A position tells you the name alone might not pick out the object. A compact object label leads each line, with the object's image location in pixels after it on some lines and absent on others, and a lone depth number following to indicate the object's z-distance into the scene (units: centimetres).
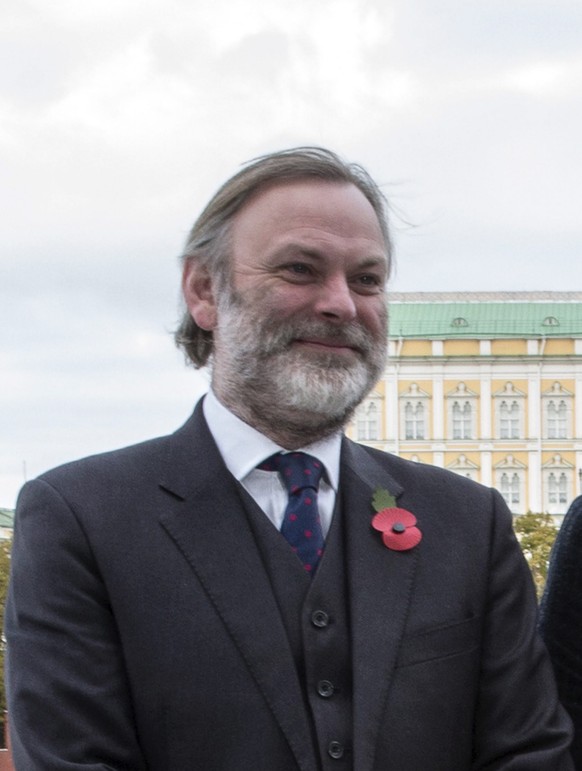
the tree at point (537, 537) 4568
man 346
